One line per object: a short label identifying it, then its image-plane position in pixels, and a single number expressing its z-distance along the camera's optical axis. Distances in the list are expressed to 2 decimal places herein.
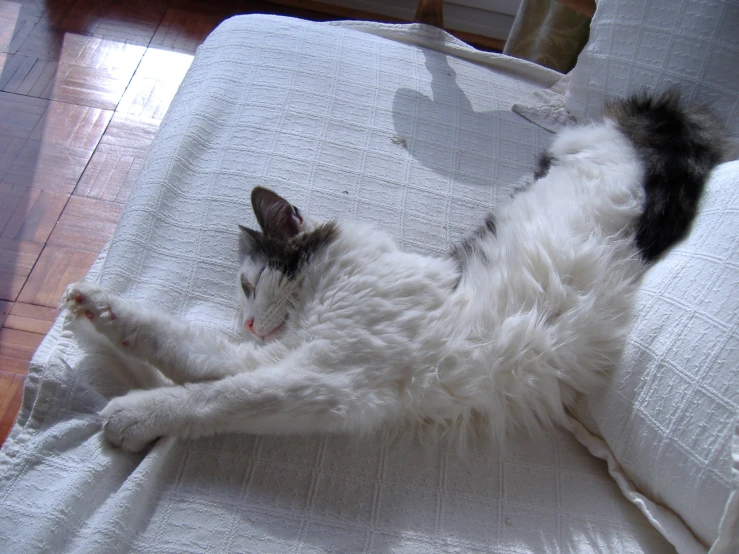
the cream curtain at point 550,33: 2.07
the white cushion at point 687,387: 0.86
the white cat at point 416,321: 1.02
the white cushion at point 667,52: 1.37
